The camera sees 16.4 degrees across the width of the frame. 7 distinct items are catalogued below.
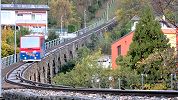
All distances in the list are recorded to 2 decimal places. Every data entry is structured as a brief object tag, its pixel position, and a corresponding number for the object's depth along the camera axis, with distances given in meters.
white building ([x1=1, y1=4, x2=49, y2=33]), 121.50
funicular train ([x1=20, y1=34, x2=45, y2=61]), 58.81
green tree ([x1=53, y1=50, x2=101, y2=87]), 48.18
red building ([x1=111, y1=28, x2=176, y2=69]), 64.25
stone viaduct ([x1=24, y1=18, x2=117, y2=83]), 57.97
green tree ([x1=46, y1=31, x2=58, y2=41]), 101.08
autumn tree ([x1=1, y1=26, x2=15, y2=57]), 71.94
